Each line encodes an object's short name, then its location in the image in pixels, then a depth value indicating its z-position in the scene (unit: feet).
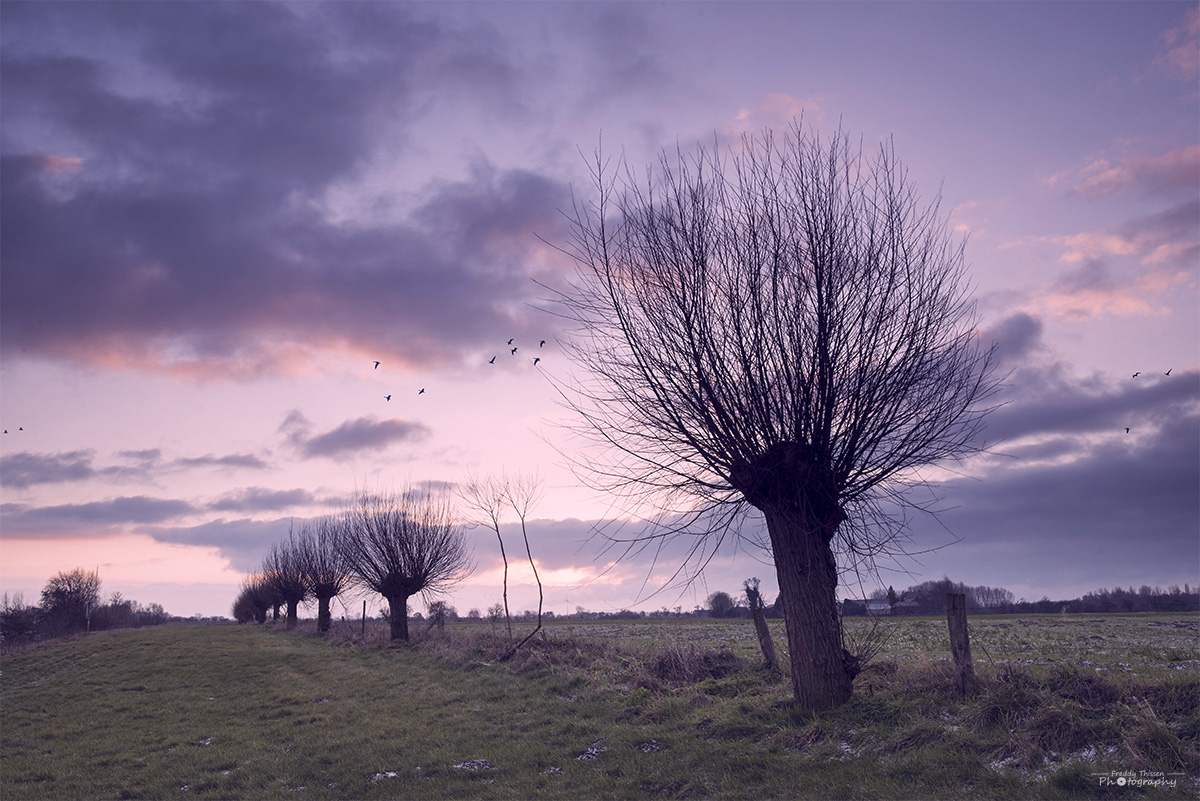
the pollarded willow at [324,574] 153.48
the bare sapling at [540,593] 61.93
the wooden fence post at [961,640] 26.94
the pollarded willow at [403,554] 108.58
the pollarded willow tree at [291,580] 180.14
